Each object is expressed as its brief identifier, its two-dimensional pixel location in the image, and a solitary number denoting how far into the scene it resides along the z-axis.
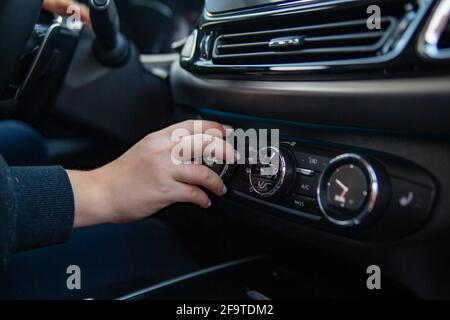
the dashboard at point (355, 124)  0.48
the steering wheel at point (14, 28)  0.66
